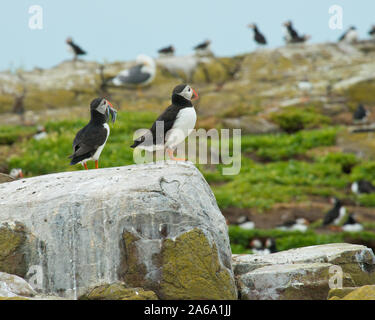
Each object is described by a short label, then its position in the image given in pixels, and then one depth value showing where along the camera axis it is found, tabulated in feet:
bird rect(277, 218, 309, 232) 51.31
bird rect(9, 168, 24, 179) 50.05
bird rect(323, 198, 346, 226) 51.83
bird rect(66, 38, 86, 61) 105.81
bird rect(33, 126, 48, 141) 69.15
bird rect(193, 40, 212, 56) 116.98
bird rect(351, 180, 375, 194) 59.93
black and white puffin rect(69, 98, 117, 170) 27.30
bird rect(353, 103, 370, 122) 84.64
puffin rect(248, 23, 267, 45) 116.67
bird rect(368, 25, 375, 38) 120.98
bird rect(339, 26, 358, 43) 120.78
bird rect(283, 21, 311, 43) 119.24
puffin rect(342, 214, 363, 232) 50.75
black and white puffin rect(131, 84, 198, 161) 26.21
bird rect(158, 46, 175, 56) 114.83
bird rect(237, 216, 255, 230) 52.19
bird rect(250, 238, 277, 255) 47.07
